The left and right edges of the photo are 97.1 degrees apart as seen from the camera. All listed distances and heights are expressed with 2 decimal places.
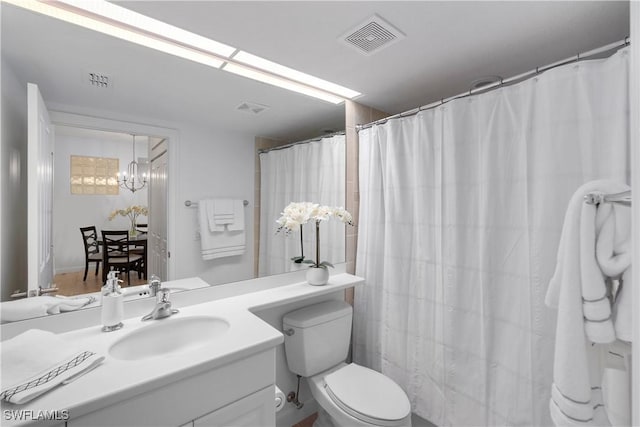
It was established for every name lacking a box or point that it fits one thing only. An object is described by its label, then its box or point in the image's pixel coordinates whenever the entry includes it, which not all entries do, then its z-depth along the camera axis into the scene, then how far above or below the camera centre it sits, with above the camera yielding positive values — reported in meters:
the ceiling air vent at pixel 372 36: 1.24 +0.83
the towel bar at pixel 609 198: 0.75 +0.04
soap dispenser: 1.15 -0.37
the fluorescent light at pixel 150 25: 1.12 +0.84
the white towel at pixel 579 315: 0.76 -0.28
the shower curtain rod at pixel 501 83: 1.12 +0.65
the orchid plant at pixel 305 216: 1.78 -0.01
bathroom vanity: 0.79 -0.51
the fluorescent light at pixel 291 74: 1.54 +0.86
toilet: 1.35 -0.92
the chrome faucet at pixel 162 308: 1.27 -0.42
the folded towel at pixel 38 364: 0.77 -0.45
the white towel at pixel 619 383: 0.76 -0.48
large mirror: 1.10 +0.43
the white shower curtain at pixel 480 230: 1.22 -0.09
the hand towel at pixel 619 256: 0.73 -0.11
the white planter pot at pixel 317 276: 1.81 -0.39
